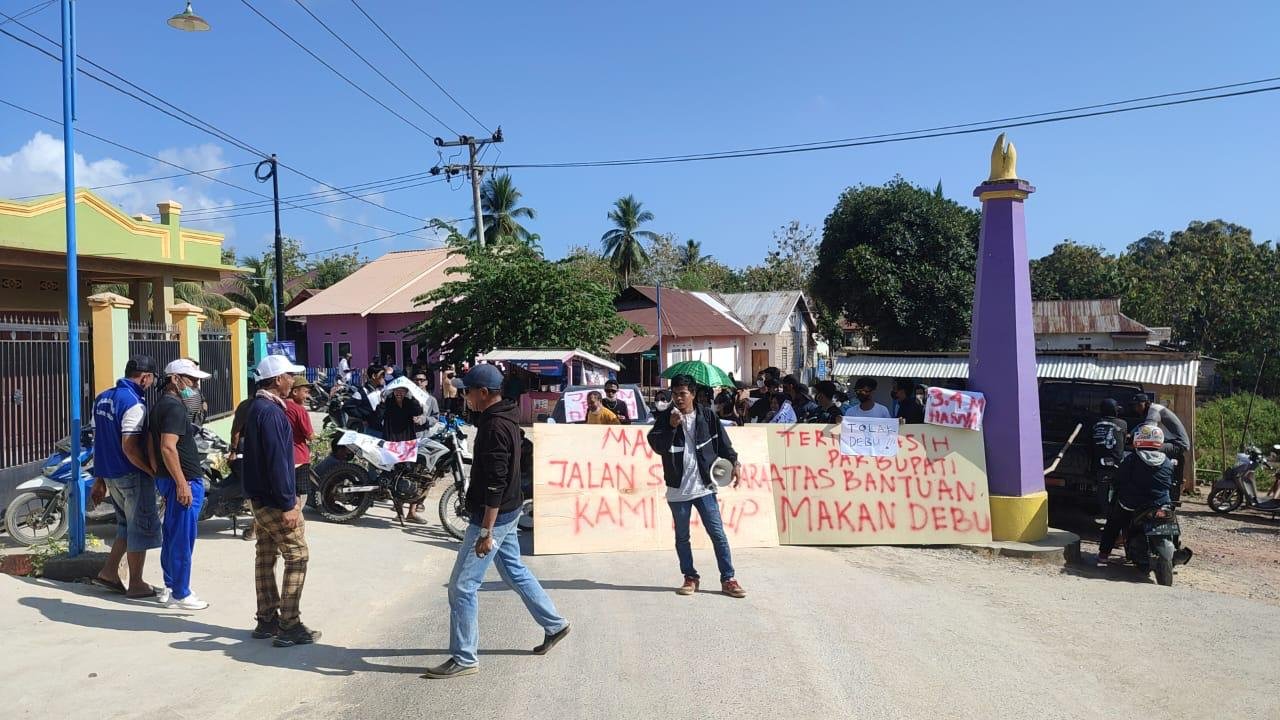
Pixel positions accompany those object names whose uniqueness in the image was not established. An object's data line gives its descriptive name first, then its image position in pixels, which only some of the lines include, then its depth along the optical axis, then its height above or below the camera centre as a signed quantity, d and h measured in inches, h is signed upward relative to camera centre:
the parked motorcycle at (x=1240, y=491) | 491.8 -81.6
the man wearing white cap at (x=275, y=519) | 205.3 -35.0
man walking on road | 188.9 -32.5
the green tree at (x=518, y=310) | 896.3 +59.4
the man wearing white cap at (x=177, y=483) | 227.9 -29.0
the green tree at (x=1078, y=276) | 1855.3 +170.4
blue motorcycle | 301.4 -46.0
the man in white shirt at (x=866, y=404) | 363.6 -19.4
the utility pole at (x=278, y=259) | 1064.2 +142.3
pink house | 1456.7 +94.9
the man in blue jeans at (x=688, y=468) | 256.4 -31.1
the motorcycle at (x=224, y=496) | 327.6 -46.3
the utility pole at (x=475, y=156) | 1042.9 +254.8
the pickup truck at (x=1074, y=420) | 407.8 -35.2
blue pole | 272.1 +24.9
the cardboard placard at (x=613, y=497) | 327.6 -51.7
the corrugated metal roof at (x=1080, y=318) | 1229.7 +51.9
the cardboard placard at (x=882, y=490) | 343.9 -52.7
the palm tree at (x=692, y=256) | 2881.4 +375.5
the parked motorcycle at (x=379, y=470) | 376.5 -44.1
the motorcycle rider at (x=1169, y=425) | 393.1 -36.0
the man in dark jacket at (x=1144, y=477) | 323.0 -47.2
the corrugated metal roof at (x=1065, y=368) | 536.1 -9.7
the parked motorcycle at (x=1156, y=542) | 316.2 -70.3
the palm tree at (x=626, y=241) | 2194.9 +312.5
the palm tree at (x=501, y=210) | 1718.8 +323.7
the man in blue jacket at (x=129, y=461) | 235.1 -23.2
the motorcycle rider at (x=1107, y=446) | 387.9 -42.6
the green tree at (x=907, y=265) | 1349.7 +144.3
